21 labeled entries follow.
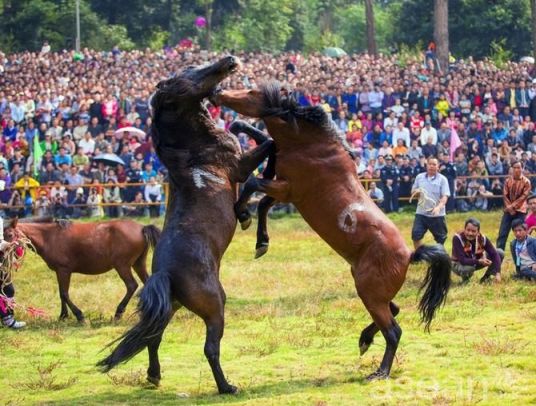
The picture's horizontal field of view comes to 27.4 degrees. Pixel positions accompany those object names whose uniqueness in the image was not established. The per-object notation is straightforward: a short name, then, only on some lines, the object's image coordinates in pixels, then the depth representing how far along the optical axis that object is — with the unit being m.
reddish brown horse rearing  10.29
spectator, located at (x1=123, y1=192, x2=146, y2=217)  24.06
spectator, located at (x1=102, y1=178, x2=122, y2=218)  24.05
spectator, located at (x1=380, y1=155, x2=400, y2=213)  24.25
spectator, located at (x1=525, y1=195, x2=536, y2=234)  16.70
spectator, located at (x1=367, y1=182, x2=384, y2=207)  24.35
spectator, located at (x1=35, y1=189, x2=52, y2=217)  23.30
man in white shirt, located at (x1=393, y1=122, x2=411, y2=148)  25.91
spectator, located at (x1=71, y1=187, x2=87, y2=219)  23.88
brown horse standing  15.06
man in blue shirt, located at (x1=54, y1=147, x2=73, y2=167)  24.97
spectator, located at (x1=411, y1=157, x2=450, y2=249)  16.47
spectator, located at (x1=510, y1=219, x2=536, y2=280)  15.64
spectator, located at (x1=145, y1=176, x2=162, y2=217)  24.12
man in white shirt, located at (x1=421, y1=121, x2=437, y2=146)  25.83
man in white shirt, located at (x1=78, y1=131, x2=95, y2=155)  25.75
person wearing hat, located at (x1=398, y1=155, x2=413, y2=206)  24.39
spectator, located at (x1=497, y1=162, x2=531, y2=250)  16.84
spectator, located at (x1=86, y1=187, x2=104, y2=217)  23.89
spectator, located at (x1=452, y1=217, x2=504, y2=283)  15.80
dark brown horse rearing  9.66
